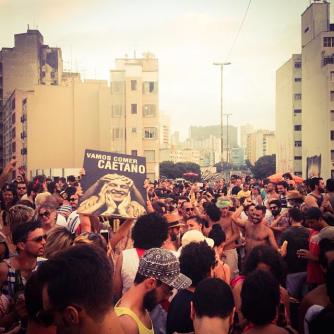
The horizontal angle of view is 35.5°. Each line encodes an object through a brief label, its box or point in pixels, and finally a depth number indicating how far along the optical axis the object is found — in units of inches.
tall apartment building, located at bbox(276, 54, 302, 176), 3378.4
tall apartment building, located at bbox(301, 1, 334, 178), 2743.6
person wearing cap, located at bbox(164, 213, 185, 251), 259.4
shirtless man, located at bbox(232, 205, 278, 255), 318.3
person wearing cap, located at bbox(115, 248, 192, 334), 139.3
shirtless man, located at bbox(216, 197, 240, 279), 344.7
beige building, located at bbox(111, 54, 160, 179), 2566.4
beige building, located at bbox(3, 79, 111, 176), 2662.4
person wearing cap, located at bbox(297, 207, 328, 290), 235.3
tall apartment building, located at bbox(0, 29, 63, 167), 3009.4
